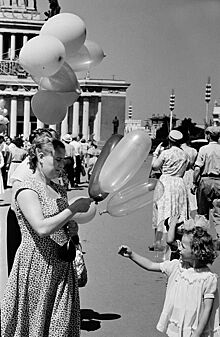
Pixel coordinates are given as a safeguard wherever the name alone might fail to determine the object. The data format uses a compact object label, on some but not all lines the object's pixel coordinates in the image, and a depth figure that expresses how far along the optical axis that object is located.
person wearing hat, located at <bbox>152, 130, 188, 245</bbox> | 8.35
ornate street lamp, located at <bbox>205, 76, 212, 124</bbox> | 39.47
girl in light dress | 3.79
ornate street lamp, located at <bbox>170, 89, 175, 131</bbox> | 46.75
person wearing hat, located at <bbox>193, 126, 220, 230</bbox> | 8.74
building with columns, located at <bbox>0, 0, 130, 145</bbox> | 80.00
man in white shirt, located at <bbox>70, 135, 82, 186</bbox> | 21.61
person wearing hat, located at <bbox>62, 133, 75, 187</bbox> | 18.54
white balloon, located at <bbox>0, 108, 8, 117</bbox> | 12.39
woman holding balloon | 4.02
